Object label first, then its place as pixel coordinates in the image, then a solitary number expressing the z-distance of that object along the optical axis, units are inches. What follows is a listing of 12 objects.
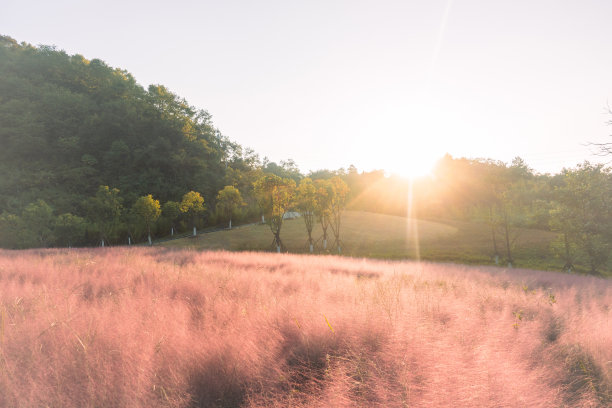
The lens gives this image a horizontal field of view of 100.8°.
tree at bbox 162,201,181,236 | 1496.8
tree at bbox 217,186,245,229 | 1579.7
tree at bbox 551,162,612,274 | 659.4
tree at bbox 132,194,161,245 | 1269.7
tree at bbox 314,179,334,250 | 1129.4
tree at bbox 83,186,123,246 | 1243.8
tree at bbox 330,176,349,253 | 1162.0
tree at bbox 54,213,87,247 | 1118.4
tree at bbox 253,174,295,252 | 1096.8
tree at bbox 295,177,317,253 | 1132.5
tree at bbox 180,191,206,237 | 1446.9
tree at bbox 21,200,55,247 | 1034.1
